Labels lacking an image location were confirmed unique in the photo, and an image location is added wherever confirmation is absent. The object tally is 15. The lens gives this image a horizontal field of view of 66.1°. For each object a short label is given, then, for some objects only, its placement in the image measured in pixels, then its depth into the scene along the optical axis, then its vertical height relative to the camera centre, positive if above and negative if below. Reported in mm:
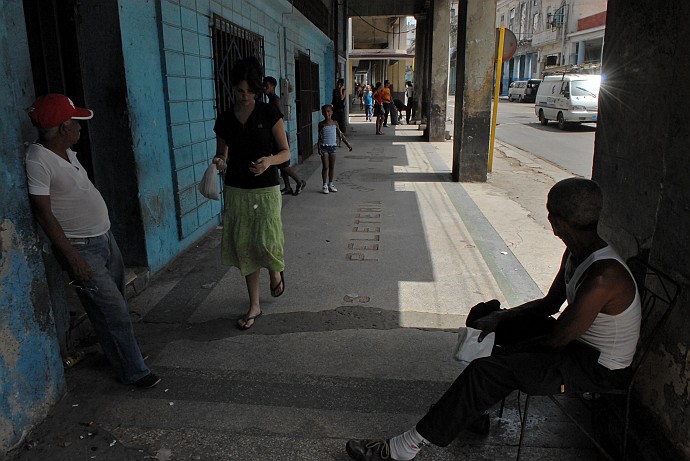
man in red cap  2650 -655
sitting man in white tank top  2143 -1046
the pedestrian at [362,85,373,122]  27500 -226
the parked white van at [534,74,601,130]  18453 -33
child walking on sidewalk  8484 -626
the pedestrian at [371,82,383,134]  19389 -487
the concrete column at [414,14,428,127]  21812 +1397
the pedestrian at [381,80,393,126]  20431 +54
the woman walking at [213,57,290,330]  3551 -487
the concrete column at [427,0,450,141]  16359 +877
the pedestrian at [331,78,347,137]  15109 -34
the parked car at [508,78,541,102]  35906 +548
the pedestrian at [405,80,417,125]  23891 -251
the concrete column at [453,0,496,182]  9086 +234
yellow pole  9305 +588
